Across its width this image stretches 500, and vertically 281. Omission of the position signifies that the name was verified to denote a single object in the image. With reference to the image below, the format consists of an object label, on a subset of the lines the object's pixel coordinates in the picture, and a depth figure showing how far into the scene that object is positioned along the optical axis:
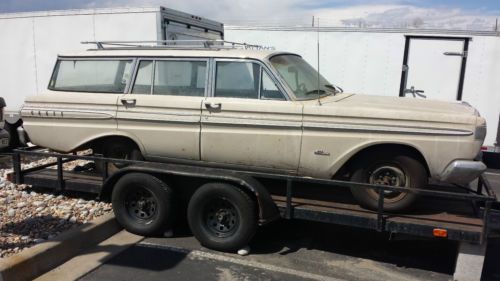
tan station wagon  4.39
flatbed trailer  4.15
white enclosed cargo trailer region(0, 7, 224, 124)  9.28
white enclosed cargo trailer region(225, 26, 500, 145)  8.30
